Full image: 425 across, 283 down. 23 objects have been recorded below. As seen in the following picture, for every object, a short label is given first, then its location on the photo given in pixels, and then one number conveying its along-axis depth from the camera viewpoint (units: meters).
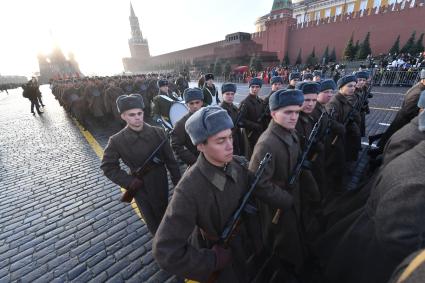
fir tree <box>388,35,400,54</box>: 26.12
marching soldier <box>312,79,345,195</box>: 3.76
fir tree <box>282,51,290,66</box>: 34.62
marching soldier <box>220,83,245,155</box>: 4.79
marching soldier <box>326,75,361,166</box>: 4.18
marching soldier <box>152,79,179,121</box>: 5.90
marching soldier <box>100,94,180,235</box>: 2.80
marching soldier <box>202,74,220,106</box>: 7.12
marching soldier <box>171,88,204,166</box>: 3.42
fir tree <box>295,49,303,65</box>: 33.77
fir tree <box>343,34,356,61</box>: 28.09
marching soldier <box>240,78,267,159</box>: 4.87
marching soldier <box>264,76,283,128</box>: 5.41
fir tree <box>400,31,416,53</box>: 24.42
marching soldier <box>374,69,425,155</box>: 4.08
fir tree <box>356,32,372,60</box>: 26.86
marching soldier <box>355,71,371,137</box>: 5.59
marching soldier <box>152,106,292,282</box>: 1.41
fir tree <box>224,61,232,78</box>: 32.53
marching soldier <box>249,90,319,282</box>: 2.27
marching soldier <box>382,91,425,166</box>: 2.06
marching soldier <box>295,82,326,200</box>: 3.28
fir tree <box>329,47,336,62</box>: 30.36
